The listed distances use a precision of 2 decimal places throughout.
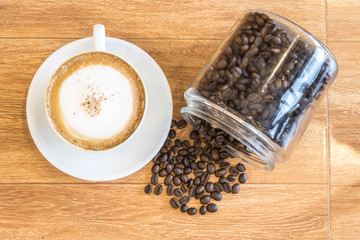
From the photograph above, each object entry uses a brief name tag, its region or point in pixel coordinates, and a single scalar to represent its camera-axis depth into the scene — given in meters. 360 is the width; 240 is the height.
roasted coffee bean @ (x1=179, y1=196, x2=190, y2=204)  1.06
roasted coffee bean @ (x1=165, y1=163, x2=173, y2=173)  1.05
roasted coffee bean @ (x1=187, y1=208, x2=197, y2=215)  1.06
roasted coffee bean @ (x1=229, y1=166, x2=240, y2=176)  1.07
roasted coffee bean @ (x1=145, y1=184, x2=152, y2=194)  1.05
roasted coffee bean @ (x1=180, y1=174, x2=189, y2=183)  1.06
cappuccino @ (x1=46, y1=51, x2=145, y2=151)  0.88
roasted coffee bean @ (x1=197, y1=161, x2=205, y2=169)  1.07
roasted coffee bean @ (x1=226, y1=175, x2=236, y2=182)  1.07
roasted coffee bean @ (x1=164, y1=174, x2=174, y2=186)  1.06
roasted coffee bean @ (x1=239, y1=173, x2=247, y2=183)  1.07
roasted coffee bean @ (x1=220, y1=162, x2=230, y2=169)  1.07
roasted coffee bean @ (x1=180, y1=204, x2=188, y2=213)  1.06
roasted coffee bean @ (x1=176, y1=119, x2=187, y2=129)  1.05
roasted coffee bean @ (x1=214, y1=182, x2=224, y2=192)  1.07
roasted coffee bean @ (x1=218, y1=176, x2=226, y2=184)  1.07
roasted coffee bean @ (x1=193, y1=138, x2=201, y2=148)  1.06
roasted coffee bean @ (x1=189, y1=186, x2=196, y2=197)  1.07
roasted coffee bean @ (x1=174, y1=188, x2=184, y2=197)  1.06
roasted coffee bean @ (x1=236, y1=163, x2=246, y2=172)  1.06
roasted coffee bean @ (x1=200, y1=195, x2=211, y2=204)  1.06
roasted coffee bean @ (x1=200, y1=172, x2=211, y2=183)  1.07
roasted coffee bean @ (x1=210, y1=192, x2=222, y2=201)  1.06
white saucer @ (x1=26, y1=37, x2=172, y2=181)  0.94
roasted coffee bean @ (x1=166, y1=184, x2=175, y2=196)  1.06
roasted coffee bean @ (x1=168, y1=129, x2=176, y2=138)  1.06
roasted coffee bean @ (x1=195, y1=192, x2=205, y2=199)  1.07
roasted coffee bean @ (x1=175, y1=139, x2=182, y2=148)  1.06
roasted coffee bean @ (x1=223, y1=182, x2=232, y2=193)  1.07
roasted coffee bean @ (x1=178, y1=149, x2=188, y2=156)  1.06
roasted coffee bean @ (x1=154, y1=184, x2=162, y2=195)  1.06
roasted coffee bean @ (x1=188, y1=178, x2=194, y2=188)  1.07
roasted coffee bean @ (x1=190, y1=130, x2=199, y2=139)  1.06
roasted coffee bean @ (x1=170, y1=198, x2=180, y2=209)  1.05
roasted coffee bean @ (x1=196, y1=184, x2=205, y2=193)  1.06
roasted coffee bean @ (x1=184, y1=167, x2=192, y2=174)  1.07
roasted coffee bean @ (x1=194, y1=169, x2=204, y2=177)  1.07
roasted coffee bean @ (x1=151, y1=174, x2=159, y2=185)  1.05
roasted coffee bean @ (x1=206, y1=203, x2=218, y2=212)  1.06
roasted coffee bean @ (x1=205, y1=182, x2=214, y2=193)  1.07
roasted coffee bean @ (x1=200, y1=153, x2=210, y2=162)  1.06
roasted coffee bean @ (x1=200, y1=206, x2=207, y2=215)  1.06
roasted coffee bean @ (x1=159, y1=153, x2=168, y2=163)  1.05
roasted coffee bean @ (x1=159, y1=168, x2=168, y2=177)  1.06
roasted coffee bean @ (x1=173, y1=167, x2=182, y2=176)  1.06
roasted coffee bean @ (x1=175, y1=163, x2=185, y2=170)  1.06
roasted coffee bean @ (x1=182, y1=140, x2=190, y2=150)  1.06
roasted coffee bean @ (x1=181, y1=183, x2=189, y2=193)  1.07
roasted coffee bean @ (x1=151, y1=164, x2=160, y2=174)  1.05
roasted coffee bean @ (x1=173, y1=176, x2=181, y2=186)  1.06
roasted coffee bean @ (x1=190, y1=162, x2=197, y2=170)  1.07
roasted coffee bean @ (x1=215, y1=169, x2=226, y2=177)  1.07
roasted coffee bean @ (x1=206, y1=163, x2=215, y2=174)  1.06
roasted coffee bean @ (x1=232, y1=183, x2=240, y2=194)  1.07
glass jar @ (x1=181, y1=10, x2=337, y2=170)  0.85
